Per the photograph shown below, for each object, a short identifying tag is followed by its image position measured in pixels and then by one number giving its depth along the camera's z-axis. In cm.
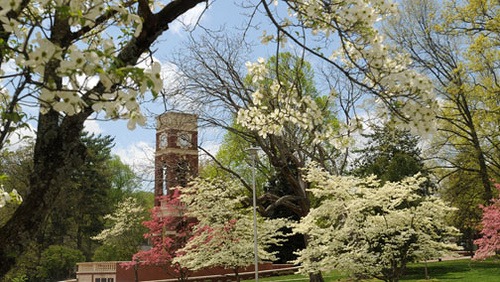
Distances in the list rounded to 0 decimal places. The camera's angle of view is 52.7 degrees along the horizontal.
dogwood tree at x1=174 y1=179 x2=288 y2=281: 1692
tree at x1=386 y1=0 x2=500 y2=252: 1734
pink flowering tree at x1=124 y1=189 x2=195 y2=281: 2097
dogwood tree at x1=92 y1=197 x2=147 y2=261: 2811
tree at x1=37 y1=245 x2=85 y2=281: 2906
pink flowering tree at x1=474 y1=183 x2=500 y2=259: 1697
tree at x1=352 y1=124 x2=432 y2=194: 2455
